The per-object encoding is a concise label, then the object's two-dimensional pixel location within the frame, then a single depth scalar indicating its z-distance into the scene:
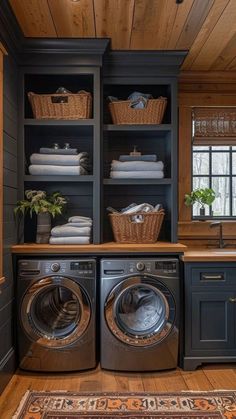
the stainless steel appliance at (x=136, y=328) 2.66
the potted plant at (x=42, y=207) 2.81
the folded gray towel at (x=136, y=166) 2.99
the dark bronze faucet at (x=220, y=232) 3.29
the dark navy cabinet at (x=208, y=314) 2.74
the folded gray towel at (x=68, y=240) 2.83
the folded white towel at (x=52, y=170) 2.89
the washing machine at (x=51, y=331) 2.65
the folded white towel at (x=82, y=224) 2.90
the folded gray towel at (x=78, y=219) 2.92
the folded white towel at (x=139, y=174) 2.98
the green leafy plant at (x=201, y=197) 3.39
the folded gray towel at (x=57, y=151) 2.93
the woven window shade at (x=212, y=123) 3.49
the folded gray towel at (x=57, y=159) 2.91
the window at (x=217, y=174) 3.62
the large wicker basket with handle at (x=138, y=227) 2.89
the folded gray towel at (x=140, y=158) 3.02
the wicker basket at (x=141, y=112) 2.98
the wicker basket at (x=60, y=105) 2.89
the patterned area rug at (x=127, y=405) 2.12
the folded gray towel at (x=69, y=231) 2.85
